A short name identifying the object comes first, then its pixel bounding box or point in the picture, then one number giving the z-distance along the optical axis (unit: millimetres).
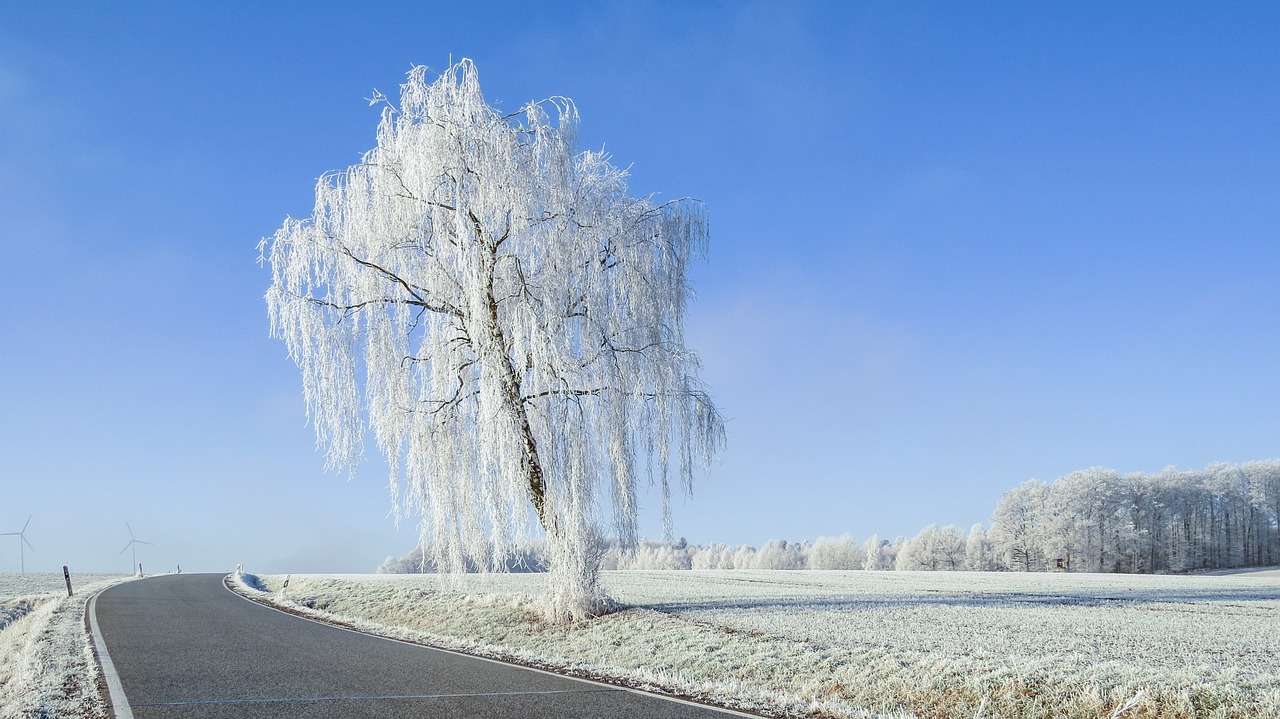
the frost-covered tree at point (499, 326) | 16219
